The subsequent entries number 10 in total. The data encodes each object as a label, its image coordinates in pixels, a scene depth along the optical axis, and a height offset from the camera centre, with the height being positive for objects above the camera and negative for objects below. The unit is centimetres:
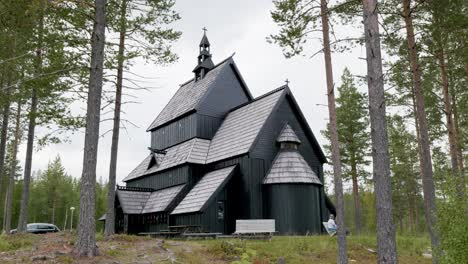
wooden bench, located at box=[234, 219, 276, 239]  1922 -107
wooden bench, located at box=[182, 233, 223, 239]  2080 -149
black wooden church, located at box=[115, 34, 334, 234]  2209 +254
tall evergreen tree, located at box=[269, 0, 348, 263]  1368 +594
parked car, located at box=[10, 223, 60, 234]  3347 -166
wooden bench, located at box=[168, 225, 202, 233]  2180 -121
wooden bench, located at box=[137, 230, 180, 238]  2270 -158
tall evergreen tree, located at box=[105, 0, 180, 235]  1811 +763
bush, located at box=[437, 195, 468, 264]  895 -59
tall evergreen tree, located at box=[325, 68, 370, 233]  3262 +570
